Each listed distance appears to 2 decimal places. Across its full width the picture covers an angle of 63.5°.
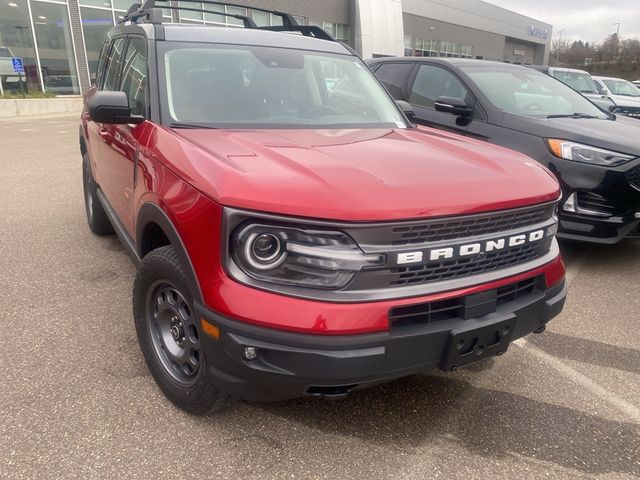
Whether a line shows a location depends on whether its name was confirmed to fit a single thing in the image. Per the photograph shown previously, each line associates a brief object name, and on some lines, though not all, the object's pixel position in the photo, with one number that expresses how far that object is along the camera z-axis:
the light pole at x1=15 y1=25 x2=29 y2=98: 17.59
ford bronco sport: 1.87
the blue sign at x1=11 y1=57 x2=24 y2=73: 17.06
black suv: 4.20
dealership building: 17.94
